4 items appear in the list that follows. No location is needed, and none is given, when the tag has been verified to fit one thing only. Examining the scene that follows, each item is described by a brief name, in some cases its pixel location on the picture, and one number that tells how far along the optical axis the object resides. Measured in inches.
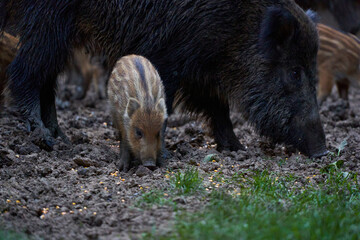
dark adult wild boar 435.5
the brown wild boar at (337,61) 755.4
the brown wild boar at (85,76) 805.2
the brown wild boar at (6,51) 522.3
